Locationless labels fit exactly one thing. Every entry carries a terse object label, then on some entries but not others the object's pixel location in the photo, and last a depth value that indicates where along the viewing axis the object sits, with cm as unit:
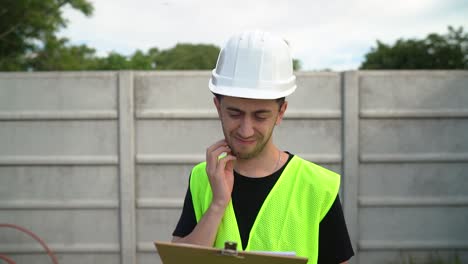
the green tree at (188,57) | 4034
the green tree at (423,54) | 2488
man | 145
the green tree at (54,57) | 1230
